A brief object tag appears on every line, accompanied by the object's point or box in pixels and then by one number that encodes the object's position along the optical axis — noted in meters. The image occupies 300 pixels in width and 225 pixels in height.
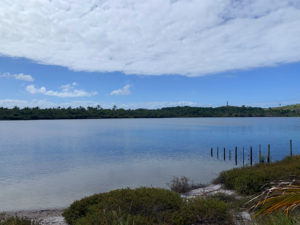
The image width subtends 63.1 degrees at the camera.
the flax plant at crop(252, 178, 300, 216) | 2.40
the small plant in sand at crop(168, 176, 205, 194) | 17.55
